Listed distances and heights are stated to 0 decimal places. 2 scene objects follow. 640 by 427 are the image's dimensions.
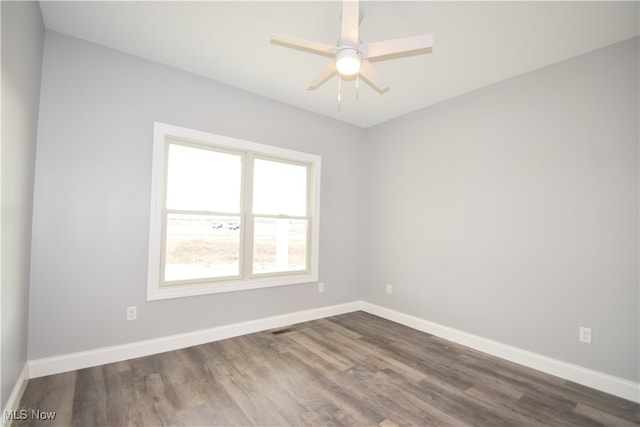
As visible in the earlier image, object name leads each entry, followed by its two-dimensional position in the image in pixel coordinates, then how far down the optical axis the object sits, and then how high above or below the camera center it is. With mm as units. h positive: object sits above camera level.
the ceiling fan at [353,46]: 1734 +1129
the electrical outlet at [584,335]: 2439 -884
